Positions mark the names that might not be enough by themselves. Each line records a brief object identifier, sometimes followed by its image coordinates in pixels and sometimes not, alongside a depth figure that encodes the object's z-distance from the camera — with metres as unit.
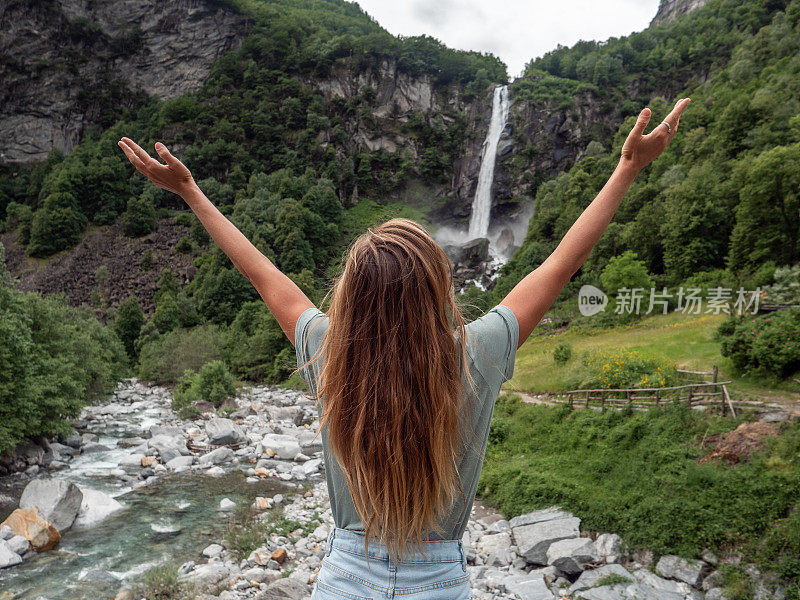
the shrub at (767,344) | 12.96
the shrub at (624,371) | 14.41
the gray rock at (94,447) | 17.12
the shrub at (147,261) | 66.58
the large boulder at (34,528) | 9.67
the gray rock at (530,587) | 8.18
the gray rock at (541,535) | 9.54
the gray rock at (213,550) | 9.59
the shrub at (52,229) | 71.19
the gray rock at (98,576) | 8.72
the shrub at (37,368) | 13.91
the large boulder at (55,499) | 10.62
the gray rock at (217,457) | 15.92
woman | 1.25
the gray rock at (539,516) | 10.62
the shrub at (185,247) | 68.81
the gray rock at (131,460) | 15.61
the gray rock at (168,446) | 16.20
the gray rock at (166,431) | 18.98
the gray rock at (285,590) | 7.33
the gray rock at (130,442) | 17.95
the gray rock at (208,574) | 8.37
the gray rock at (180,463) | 15.33
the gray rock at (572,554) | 8.91
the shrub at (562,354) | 21.22
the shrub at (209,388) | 24.75
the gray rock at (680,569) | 8.16
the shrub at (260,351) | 35.69
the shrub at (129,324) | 49.03
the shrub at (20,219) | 75.06
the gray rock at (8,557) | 8.94
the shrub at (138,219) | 74.75
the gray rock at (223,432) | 17.78
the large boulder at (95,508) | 11.16
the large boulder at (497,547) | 9.72
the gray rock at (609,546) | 9.11
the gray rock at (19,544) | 9.37
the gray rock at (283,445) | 16.51
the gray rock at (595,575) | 8.36
